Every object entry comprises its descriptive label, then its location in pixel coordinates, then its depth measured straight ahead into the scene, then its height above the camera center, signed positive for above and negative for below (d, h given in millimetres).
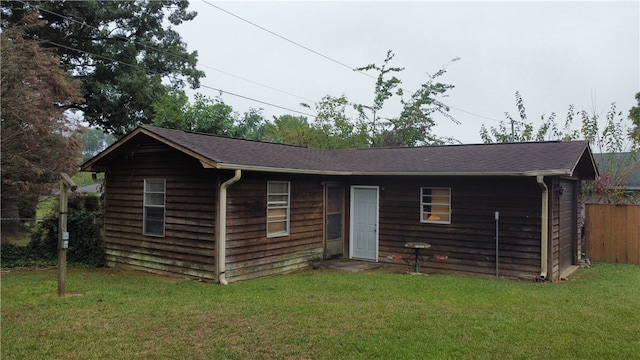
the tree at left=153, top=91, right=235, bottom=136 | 19422 +3280
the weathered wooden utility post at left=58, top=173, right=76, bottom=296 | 7328 -764
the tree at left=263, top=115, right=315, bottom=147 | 28516 +3724
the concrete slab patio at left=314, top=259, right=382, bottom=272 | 11312 -1989
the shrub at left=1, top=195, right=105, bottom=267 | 11359 -1481
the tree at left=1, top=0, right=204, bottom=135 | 19688 +6713
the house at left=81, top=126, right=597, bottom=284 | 9469 -410
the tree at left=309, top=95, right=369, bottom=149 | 28906 +4177
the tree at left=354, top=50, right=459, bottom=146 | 29031 +5407
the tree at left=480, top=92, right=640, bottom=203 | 15109 +2331
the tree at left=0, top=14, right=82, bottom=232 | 11742 +1884
